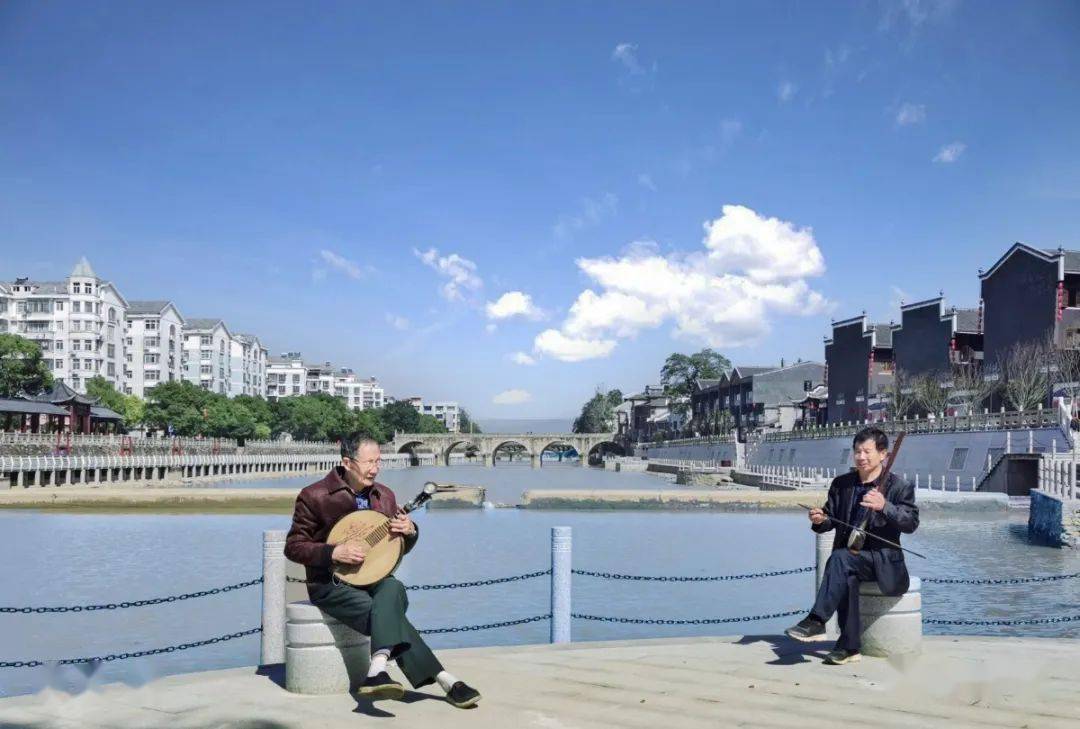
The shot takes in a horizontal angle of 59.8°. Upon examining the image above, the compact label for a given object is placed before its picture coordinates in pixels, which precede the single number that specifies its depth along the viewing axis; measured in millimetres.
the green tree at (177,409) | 96938
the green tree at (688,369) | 140250
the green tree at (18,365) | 73500
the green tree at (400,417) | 176000
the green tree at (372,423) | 152375
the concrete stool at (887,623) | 7938
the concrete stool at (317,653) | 6906
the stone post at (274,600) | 8289
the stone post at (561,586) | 9648
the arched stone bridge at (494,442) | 155250
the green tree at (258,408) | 119000
